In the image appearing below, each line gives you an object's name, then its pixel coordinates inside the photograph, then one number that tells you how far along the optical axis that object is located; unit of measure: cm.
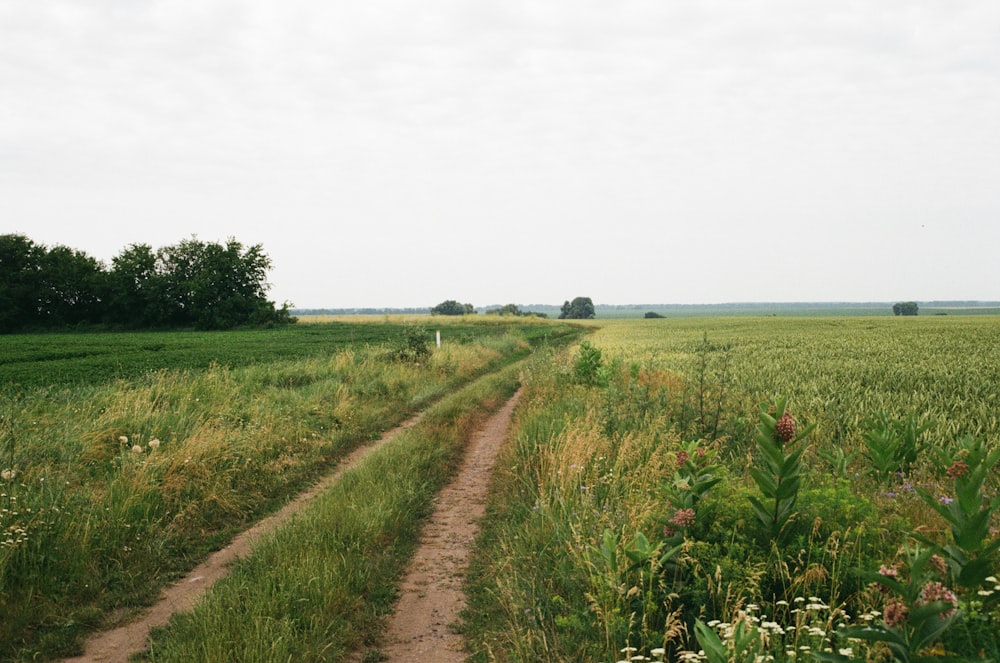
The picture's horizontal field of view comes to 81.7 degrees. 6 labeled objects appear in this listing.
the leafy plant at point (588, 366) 1475
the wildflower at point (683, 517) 382
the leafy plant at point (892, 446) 609
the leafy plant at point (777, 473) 385
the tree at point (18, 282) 5681
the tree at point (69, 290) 6062
